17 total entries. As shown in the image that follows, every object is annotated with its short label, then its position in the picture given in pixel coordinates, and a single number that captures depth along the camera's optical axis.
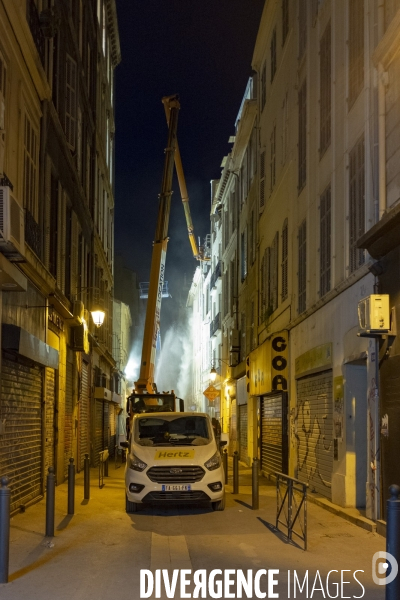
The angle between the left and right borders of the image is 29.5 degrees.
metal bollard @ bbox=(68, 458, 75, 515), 13.38
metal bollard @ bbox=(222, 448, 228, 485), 19.07
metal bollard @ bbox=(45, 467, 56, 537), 10.80
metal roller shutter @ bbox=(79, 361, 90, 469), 25.61
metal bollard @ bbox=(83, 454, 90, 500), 16.11
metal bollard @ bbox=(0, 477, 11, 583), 7.94
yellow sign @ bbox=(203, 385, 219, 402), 30.06
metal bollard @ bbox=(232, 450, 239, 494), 17.31
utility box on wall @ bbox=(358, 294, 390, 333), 11.49
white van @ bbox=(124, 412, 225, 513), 14.14
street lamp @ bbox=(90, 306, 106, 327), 23.49
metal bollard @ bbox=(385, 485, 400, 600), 6.29
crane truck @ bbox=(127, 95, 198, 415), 24.42
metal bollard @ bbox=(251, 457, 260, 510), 14.65
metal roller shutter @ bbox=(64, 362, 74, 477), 21.77
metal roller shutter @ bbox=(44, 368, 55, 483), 17.92
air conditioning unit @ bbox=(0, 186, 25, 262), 11.41
